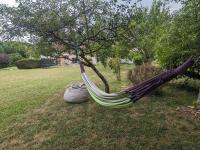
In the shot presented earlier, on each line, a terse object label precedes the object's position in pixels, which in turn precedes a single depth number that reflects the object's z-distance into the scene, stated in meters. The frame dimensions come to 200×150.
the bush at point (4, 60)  12.76
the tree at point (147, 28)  2.96
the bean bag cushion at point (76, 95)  3.31
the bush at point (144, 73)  3.64
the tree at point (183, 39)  2.83
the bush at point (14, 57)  13.26
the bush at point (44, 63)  12.11
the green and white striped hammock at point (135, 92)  1.66
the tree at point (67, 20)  2.60
